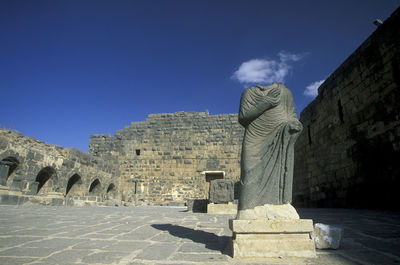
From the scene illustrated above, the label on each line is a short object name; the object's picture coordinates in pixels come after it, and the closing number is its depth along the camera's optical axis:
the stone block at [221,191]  7.42
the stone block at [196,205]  8.41
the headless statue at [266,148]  2.46
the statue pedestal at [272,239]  2.25
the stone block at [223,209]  7.30
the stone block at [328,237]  2.54
